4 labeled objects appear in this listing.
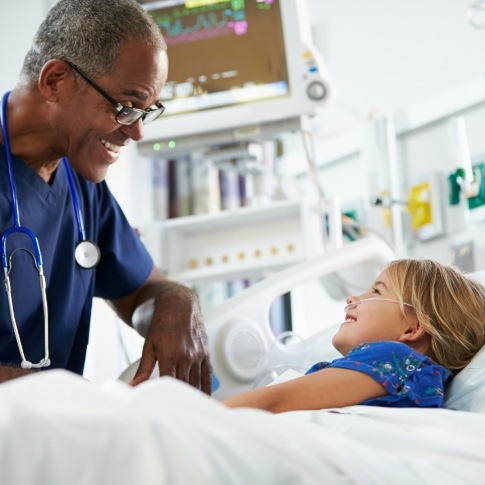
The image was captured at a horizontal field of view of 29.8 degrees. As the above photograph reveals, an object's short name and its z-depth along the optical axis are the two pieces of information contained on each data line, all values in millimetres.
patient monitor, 3062
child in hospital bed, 1470
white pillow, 1548
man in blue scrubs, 1938
